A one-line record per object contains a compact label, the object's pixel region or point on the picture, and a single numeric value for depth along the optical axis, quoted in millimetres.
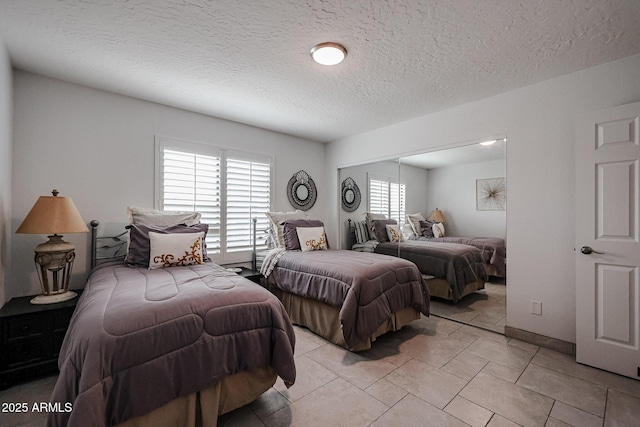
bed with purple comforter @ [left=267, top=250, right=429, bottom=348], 2348
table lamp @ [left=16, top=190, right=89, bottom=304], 2082
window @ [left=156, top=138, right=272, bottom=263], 3256
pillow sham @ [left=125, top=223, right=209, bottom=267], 2427
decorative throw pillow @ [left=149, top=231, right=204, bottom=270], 2406
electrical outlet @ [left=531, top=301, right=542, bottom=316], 2609
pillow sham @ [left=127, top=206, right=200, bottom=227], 2725
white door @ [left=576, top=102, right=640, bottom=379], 2068
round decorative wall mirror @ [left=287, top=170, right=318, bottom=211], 4410
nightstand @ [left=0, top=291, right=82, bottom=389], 1936
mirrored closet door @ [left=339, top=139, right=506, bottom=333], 2994
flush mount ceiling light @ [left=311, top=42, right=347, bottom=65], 2062
